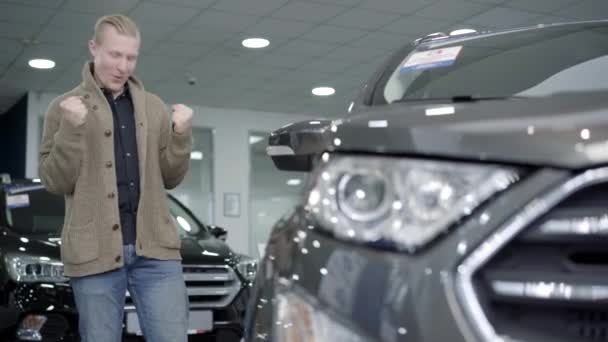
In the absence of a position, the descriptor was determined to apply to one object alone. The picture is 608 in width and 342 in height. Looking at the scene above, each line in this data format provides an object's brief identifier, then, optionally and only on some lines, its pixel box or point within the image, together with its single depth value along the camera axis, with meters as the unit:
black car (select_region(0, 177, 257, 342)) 3.79
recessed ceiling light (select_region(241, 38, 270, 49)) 9.01
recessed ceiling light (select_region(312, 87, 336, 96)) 11.68
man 2.28
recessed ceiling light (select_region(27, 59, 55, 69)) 9.80
